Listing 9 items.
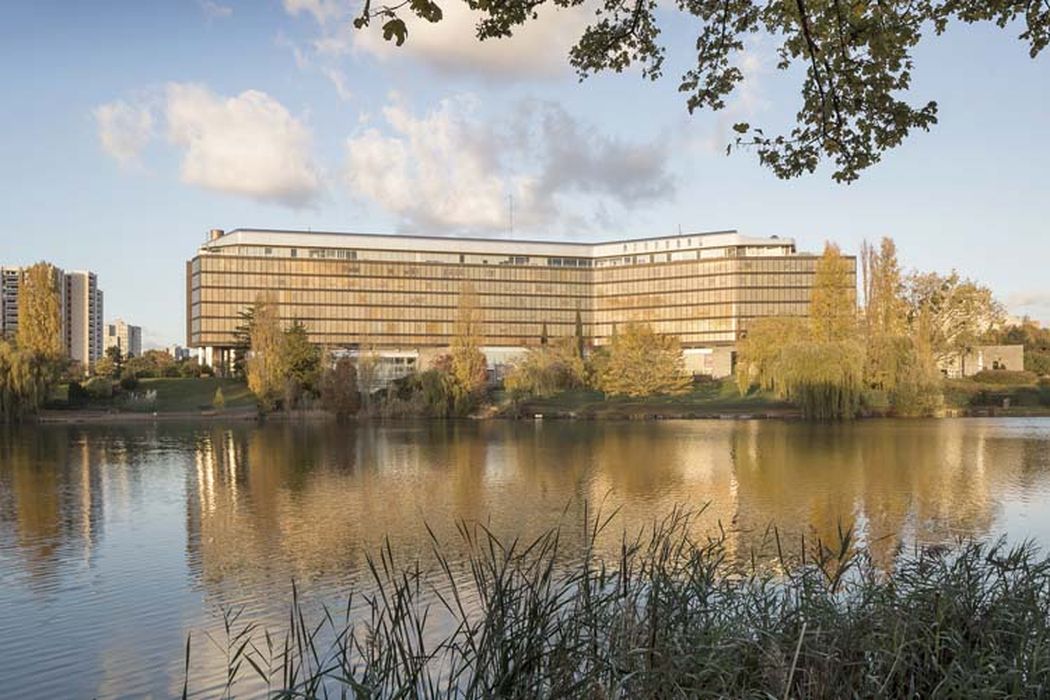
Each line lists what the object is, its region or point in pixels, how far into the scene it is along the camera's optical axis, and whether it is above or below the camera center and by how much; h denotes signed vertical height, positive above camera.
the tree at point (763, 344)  61.76 +1.72
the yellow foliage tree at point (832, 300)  63.88 +5.02
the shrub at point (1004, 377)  71.88 -1.19
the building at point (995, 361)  81.30 +0.27
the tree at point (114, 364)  83.50 +1.15
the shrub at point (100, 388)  68.19 -1.00
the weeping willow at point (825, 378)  52.75 -0.75
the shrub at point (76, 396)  65.31 -1.55
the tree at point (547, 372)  67.31 -0.21
